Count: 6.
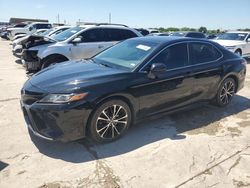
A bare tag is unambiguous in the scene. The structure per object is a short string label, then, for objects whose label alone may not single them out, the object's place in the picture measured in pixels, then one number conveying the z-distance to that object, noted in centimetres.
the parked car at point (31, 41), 632
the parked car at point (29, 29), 1657
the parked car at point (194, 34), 1467
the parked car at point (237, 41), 945
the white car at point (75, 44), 582
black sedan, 254
